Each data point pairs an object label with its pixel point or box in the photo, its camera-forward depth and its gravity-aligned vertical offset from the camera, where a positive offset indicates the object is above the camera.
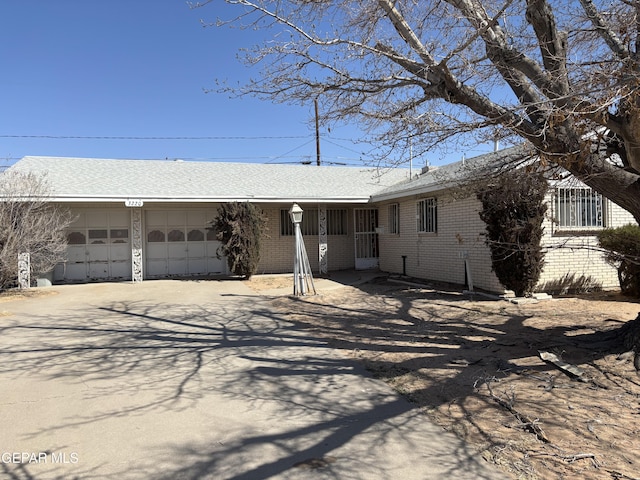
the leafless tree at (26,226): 11.88 +0.67
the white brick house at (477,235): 10.41 +0.09
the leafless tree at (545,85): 4.32 +1.76
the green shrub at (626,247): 8.87 -0.23
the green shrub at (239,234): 14.78 +0.39
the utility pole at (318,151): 33.06 +7.00
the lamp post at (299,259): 11.82 -0.43
